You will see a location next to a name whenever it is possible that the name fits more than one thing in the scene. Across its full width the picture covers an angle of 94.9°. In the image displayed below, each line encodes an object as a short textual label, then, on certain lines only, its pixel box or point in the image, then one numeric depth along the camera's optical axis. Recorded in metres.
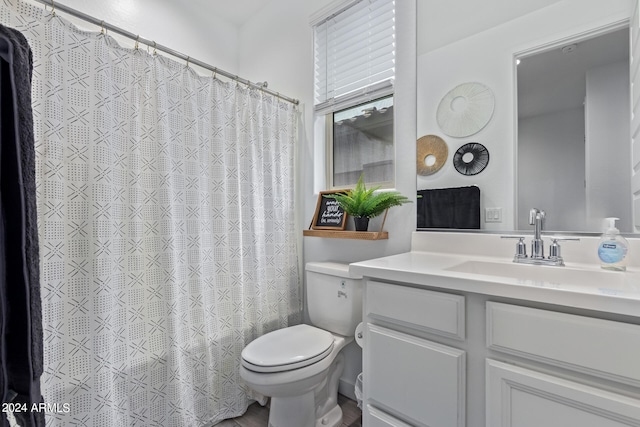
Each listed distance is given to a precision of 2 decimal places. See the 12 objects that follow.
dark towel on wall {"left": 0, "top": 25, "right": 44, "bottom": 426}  0.56
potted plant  1.47
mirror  1.04
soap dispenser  0.92
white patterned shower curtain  1.08
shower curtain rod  1.09
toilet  1.25
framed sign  1.73
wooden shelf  1.49
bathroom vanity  0.64
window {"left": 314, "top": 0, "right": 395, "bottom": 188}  1.66
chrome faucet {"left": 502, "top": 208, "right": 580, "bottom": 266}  1.04
